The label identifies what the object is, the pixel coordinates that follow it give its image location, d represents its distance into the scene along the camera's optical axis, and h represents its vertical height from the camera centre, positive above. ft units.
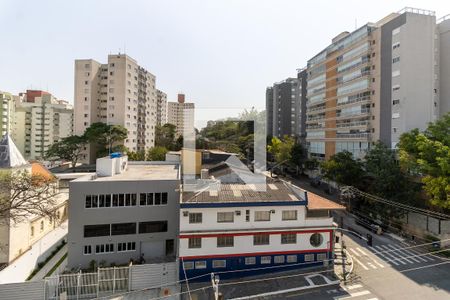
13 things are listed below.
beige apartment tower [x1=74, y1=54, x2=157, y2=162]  191.52 +39.12
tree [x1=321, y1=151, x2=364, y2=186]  114.21 -8.01
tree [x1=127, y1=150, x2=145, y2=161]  169.21 -4.54
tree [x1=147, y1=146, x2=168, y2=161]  168.32 -3.01
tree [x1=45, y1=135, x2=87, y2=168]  175.73 -0.44
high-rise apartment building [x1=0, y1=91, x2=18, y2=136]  220.23 +30.09
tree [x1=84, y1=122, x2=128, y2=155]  170.09 +8.82
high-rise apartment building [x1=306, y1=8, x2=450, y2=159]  111.55 +31.99
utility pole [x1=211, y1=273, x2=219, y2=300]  49.19 -25.30
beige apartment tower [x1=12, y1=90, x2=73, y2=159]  249.34 +24.44
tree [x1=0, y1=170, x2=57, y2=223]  51.93 -7.81
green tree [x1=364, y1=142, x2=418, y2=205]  88.74 -9.71
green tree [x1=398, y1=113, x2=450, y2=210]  74.62 -1.41
